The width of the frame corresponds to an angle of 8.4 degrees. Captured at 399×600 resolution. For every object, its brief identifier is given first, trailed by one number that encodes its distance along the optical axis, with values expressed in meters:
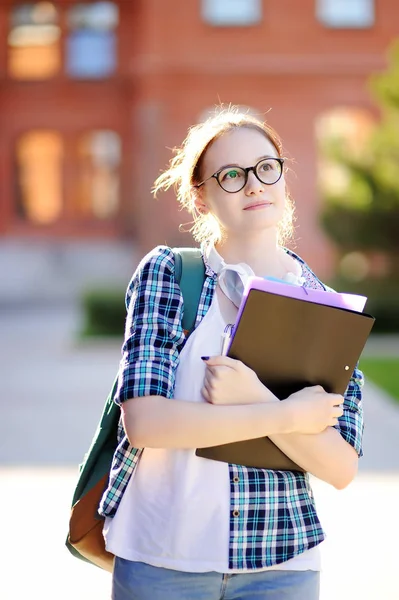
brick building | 36.69
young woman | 4.58
